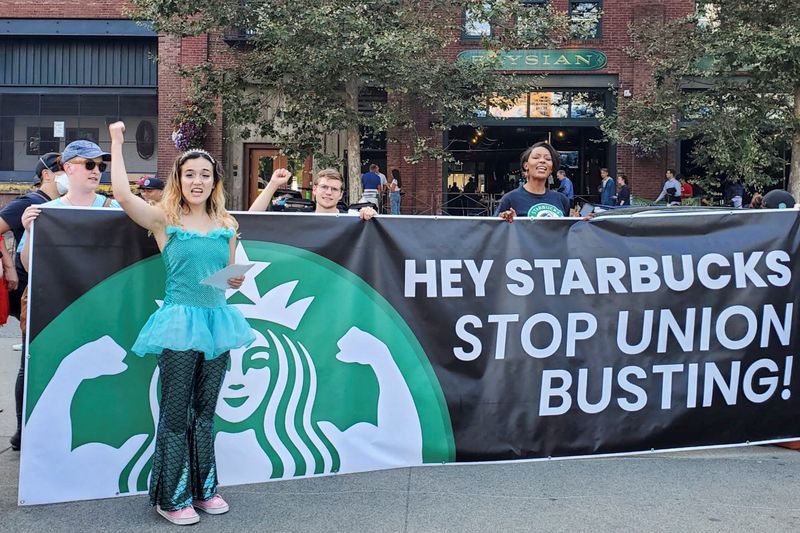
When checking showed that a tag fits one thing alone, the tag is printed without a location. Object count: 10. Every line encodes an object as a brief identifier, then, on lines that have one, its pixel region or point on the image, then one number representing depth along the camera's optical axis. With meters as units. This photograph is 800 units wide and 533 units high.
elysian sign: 22.35
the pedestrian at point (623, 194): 21.25
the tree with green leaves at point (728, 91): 16.53
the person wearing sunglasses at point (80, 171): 4.75
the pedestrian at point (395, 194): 21.56
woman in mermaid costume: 3.99
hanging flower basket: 21.53
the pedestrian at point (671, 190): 20.92
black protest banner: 4.86
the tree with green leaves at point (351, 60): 16.02
